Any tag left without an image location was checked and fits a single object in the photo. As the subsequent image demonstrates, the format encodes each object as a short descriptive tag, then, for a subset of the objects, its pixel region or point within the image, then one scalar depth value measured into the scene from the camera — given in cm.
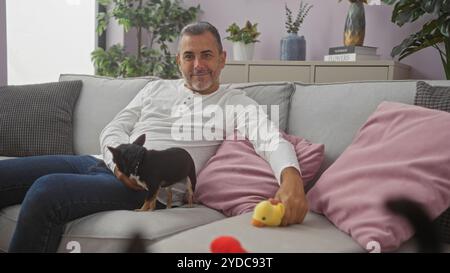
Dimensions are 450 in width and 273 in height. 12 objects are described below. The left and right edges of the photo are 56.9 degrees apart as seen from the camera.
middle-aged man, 104
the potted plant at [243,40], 287
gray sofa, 88
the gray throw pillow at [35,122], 184
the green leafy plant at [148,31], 316
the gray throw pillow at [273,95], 153
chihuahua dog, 108
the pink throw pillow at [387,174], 92
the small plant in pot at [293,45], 279
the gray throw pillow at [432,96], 116
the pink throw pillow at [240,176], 120
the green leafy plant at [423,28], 217
